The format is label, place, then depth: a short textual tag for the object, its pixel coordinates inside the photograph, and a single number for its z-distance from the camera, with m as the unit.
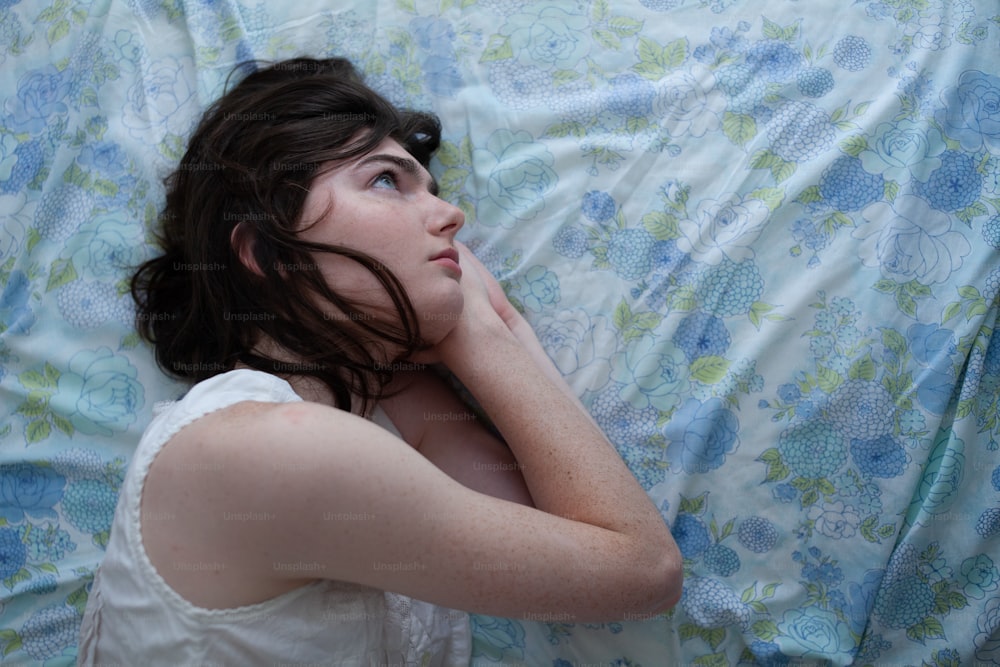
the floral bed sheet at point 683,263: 1.45
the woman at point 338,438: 1.08
